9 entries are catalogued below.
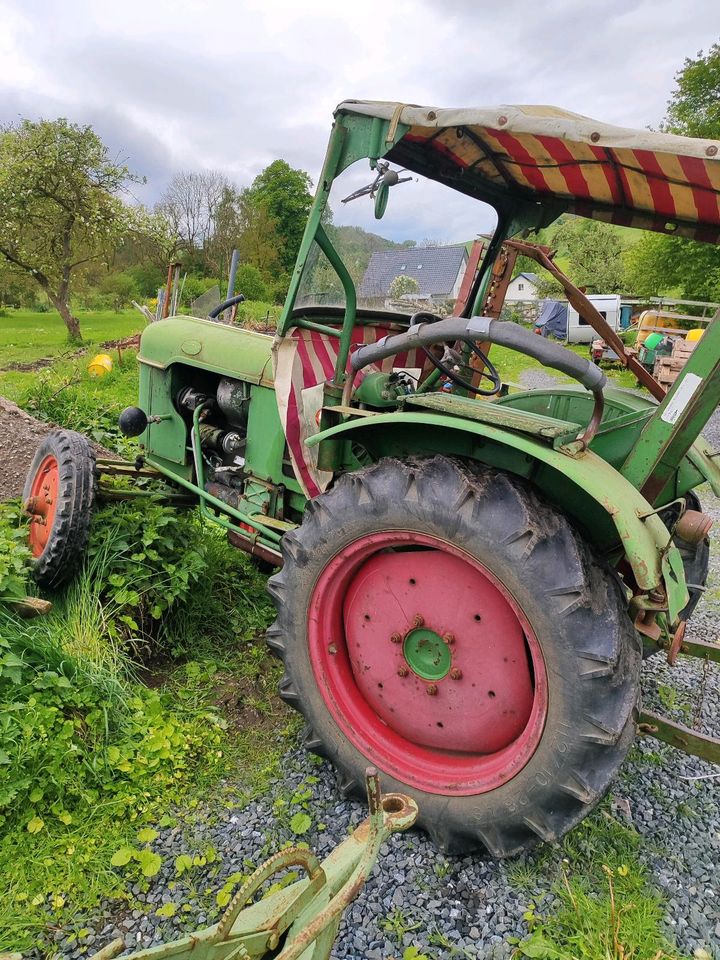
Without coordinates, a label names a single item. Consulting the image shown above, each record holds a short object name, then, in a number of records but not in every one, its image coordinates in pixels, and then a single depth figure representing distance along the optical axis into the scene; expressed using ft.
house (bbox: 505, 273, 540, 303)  129.16
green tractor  5.44
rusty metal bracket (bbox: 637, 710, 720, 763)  6.17
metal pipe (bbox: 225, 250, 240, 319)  12.22
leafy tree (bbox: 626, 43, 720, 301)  53.42
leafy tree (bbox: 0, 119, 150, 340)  44.08
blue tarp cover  69.02
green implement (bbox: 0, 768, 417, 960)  3.93
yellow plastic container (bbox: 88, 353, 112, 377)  30.95
